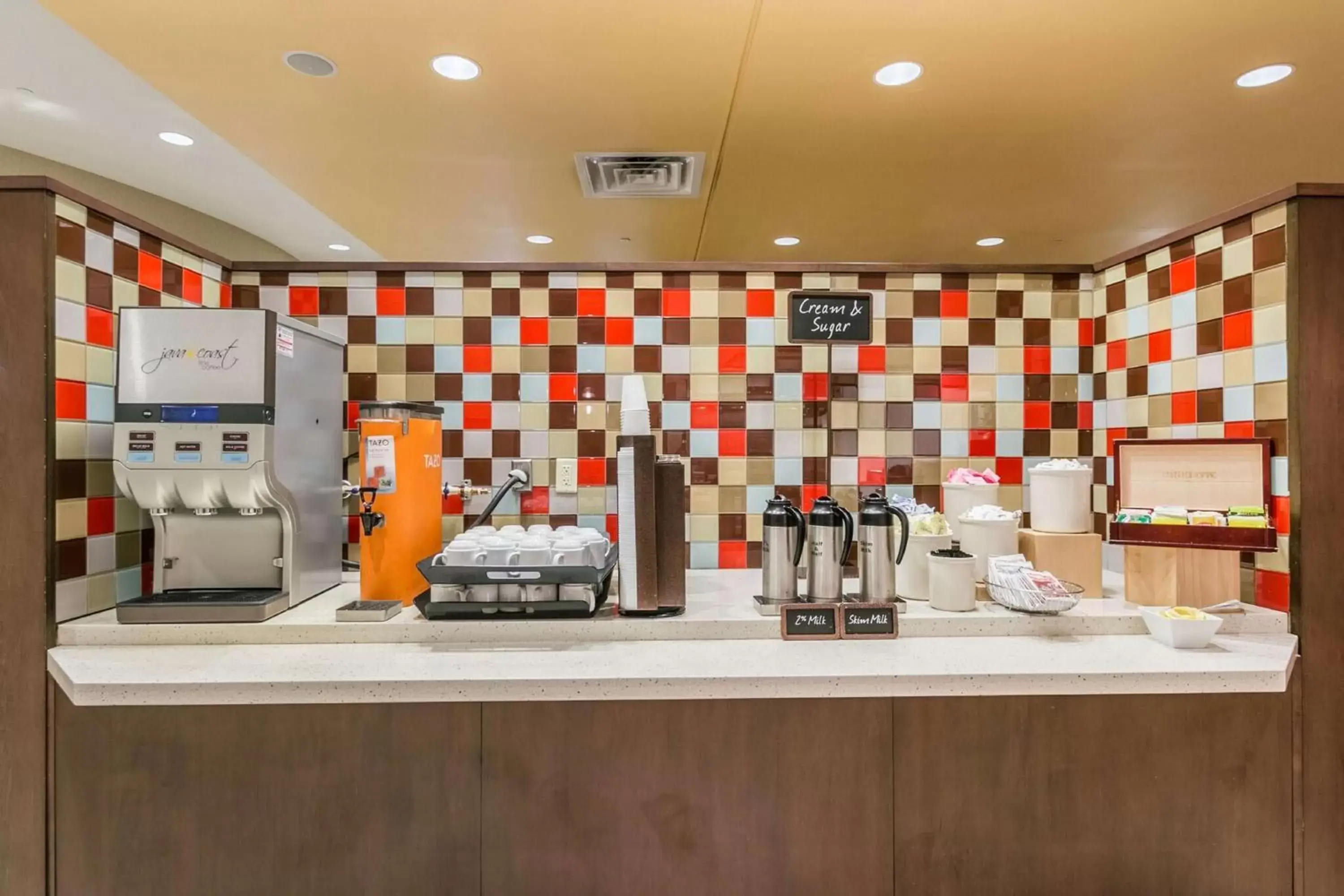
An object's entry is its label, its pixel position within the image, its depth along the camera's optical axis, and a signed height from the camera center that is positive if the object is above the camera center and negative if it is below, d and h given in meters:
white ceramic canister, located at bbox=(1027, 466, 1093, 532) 1.68 -0.15
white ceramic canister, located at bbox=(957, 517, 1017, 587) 1.69 -0.26
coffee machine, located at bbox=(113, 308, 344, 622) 1.41 -0.01
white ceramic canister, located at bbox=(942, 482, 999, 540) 1.84 -0.16
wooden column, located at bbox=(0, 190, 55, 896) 1.35 +0.02
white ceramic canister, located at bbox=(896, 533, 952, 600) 1.66 -0.32
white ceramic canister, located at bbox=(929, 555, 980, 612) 1.54 -0.35
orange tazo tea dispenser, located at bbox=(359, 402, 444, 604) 1.59 -0.13
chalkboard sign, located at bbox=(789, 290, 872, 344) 2.02 +0.43
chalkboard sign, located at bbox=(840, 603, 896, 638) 1.45 -0.41
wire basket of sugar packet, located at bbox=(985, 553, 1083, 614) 1.45 -0.34
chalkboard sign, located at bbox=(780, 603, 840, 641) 1.45 -0.42
